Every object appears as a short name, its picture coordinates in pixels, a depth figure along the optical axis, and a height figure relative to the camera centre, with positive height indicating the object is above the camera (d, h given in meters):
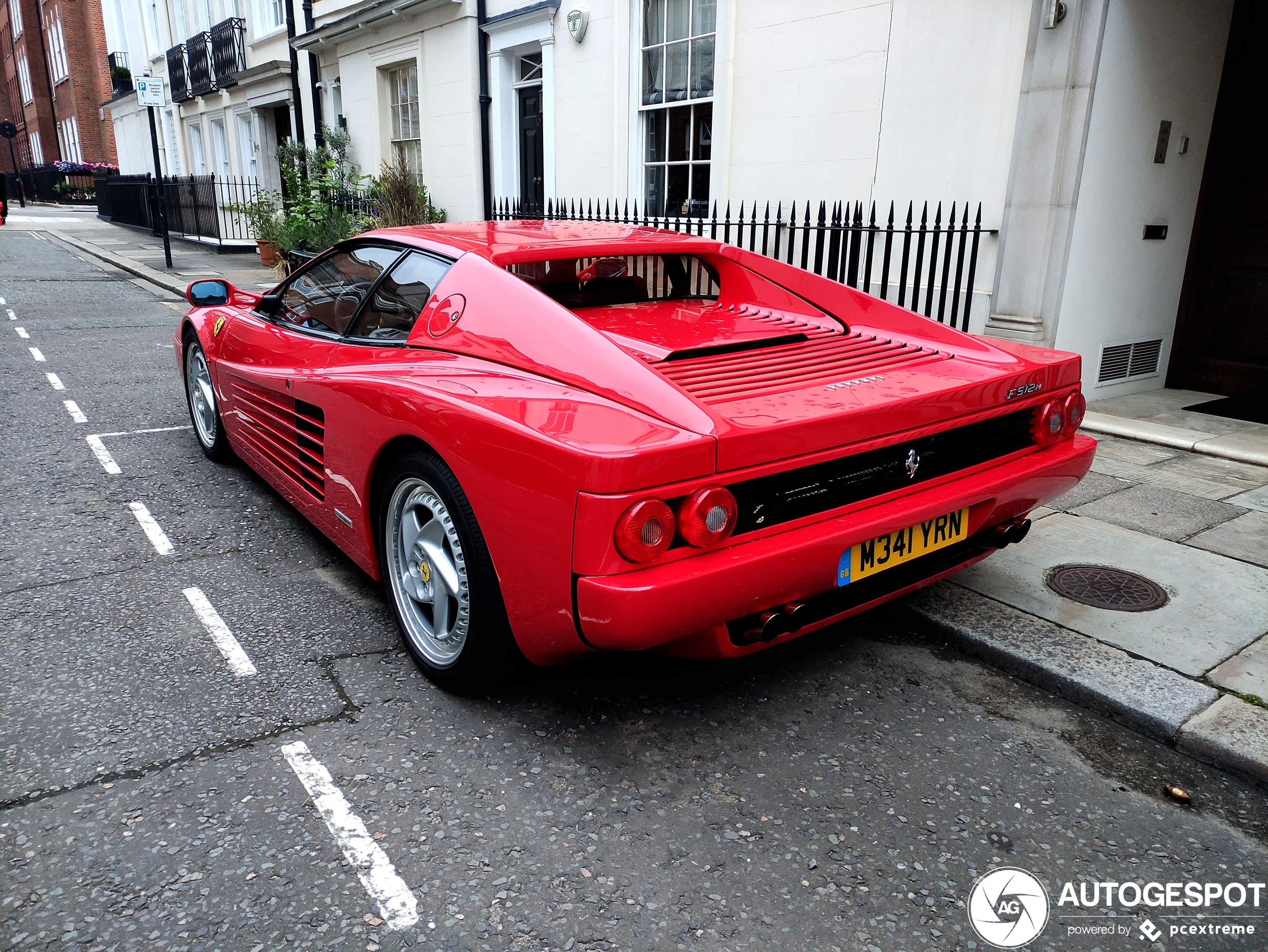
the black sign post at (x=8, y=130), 49.03 +3.36
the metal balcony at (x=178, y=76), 23.08 +2.98
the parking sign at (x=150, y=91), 15.45 +1.72
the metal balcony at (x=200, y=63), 21.08 +3.03
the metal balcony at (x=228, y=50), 19.08 +3.04
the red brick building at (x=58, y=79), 41.62 +5.63
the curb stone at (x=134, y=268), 13.58 -1.20
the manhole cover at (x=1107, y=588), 3.54 -1.48
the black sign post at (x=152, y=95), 15.44 +1.67
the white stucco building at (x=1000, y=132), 5.92 +0.55
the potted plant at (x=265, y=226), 14.84 -0.46
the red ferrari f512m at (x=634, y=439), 2.30 -0.66
